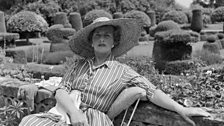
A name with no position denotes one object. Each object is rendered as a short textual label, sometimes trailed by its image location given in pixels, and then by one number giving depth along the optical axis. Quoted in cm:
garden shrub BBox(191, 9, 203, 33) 2547
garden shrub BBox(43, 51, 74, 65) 1247
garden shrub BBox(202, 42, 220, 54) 1448
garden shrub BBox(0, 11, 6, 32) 2056
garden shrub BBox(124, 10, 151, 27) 2460
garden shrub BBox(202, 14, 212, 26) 3472
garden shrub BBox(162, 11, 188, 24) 2755
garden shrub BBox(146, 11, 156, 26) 2966
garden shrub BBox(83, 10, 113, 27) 2362
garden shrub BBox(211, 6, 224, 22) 3192
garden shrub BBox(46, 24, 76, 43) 1530
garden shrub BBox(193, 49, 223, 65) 1116
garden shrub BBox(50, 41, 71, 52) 1462
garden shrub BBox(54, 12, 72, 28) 2359
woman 263
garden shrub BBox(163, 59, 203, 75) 953
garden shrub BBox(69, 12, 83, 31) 2442
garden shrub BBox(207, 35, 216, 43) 1555
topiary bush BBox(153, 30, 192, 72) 982
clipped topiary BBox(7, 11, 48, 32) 2259
